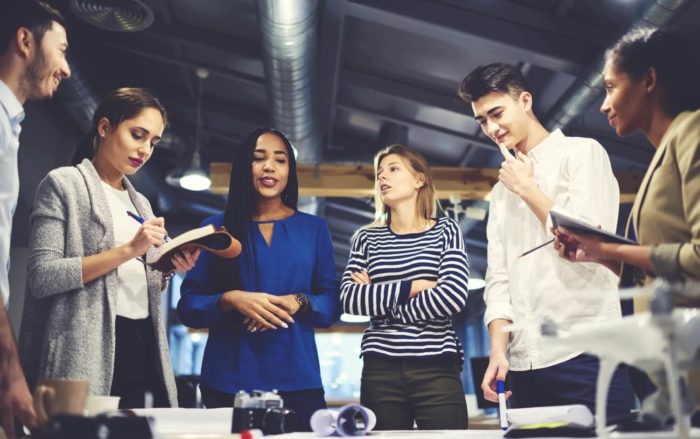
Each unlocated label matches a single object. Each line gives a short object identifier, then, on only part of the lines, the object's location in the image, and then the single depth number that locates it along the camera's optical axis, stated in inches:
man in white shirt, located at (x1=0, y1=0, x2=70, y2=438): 56.9
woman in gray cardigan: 65.9
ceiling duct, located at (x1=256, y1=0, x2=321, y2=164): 157.4
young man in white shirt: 70.4
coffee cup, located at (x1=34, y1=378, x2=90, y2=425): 37.7
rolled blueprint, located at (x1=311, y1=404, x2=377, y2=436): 49.3
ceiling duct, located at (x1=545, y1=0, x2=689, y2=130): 142.1
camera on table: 45.9
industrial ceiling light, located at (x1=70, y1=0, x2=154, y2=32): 169.5
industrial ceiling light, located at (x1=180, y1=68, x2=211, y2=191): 259.8
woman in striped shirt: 75.0
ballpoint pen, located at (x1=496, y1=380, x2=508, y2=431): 58.8
